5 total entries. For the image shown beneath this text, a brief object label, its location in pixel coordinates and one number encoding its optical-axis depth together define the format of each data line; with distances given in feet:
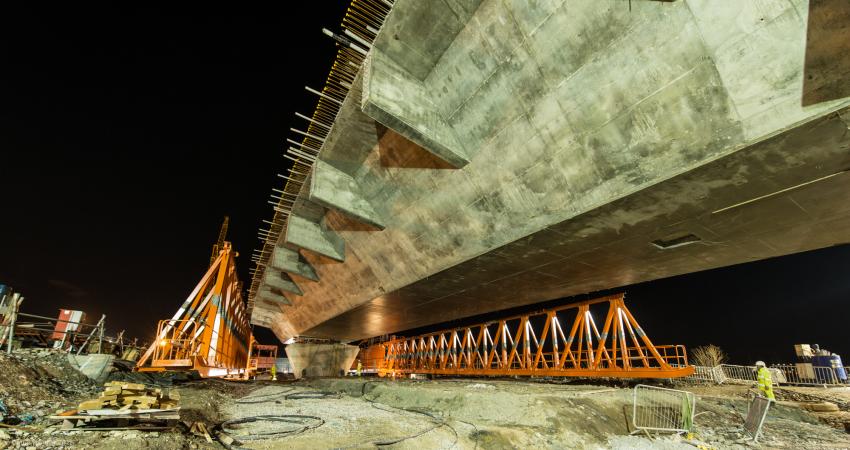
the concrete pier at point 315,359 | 93.04
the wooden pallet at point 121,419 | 17.44
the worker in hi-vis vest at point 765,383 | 29.73
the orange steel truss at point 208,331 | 43.96
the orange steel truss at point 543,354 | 44.21
